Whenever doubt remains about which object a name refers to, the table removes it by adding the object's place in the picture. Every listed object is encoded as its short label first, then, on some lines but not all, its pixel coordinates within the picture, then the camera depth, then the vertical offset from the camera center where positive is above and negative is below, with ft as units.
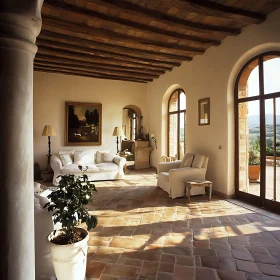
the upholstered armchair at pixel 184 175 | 16.52 -2.69
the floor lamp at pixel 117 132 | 26.34 +0.90
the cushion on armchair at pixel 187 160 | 18.16 -1.71
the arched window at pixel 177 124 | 24.39 +1.80
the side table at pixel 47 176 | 22.77 -3.66
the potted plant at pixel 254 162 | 15.39 -1.61
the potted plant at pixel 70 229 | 6.42 -2.76
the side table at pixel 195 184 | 15.66 -3.16
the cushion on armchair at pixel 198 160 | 17.20 -1.64
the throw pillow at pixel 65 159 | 22.03 -1.90
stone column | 4.28 +0.17
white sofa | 20.94 -2.41
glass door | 13.67 +0.59
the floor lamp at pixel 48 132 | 23.04 +0.81
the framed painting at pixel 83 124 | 26.30 +1.92
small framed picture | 18.60 +2.41
